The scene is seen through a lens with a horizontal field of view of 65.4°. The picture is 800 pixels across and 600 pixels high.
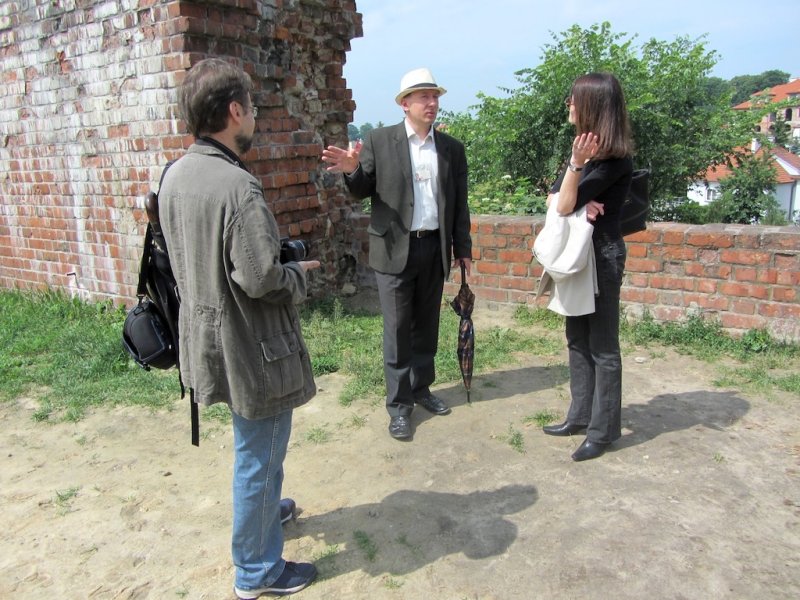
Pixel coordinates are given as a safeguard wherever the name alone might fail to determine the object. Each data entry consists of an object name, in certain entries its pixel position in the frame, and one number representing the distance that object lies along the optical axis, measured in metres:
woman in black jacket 2.90
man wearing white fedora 3.57
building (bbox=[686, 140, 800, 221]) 52.44
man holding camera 1.96
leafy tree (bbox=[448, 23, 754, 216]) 12.00
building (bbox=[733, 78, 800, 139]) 79.43
